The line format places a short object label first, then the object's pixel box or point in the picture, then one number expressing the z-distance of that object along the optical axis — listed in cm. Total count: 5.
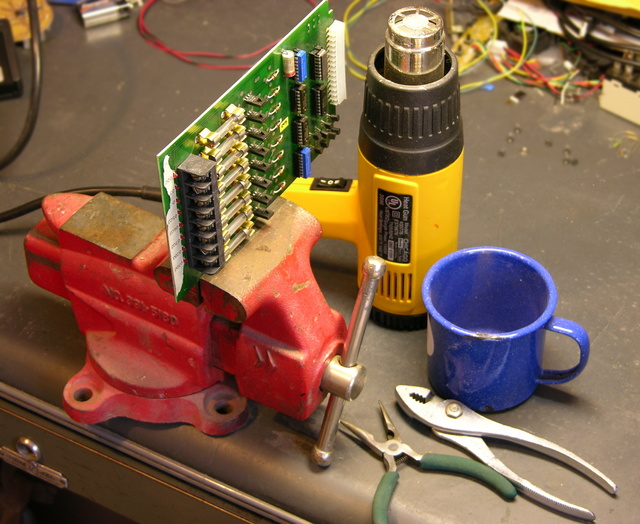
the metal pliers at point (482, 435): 71
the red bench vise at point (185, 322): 71
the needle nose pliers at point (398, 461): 71
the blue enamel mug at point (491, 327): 72
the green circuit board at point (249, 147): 63
